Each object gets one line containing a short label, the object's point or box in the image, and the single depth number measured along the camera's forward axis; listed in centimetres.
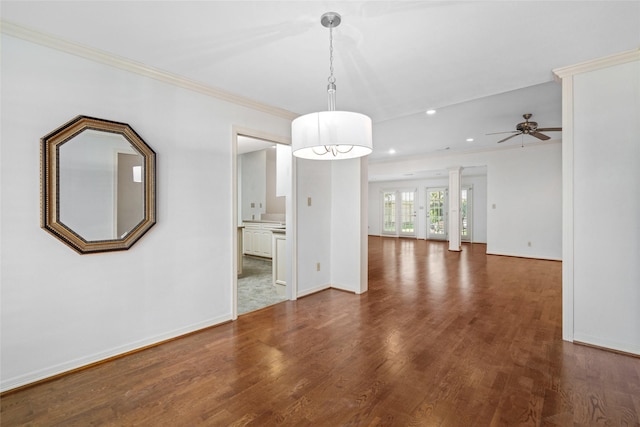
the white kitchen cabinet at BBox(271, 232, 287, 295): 447
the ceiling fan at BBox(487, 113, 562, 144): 446
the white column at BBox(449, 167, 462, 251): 811
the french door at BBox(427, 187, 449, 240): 1063
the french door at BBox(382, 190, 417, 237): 1141
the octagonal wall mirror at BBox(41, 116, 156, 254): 214
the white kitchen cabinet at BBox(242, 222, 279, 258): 685
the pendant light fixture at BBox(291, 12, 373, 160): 178
